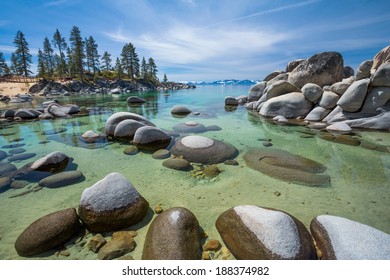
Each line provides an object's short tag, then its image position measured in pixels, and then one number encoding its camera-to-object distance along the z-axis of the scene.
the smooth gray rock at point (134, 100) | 24.61
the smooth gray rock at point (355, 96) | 9.79
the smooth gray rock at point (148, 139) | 7.22
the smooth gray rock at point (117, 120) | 8.59
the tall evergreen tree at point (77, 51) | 57.53
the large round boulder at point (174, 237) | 2.49
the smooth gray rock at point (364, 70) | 10.95
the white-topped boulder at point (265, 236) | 2.36
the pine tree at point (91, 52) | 65.12
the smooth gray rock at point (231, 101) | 22.70
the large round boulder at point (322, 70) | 14.98
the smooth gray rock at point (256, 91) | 21.30
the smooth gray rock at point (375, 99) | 9.38
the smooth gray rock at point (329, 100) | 11.36
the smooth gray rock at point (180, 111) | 16.11
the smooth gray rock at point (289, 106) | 12.70
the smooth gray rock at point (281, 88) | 14.64
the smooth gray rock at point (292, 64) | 22.08
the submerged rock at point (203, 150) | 5.88
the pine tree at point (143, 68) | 78.00
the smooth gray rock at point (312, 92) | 12.12
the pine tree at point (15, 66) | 55.26
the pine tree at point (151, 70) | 81.14
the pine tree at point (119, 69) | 64.21
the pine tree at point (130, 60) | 67.81
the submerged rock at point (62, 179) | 4.49
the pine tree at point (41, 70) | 51.68
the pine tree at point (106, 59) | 74.22
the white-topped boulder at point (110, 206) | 3.08
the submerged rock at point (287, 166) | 4.70
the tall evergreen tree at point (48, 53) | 66.19
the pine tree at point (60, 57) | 58.59
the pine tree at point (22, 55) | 52.83
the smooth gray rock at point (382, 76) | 9.17
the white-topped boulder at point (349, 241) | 2.20
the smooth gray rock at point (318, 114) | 11.58
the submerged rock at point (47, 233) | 2.68
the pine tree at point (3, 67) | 61.04
